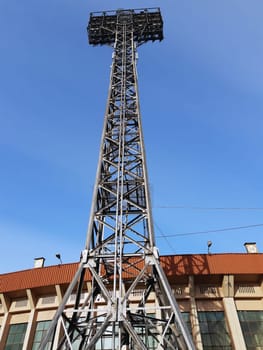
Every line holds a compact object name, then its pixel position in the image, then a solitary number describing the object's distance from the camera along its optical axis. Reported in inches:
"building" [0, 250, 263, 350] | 521.3
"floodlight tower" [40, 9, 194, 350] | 343.0
